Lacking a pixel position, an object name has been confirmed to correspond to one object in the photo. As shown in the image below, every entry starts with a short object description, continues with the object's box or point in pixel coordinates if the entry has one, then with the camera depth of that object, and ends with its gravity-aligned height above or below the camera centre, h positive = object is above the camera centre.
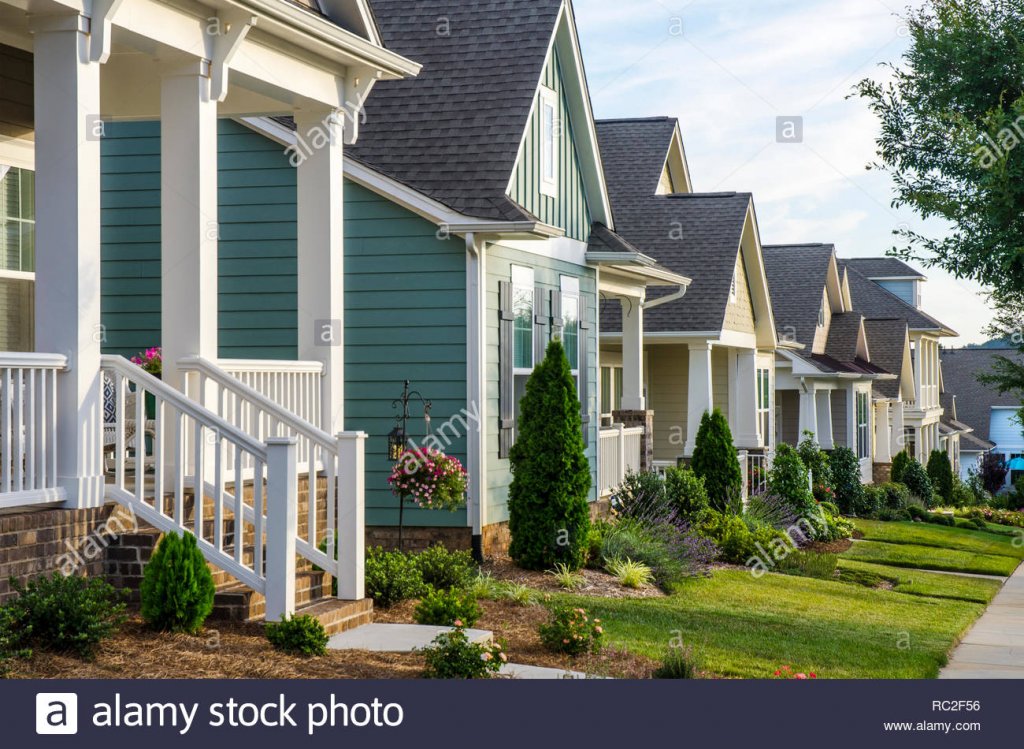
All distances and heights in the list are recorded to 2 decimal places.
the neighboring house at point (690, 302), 22.64 +2.41
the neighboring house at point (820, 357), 30.44 +1.79
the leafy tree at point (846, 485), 27.41 -1.42
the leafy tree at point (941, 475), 37.41 -1.67
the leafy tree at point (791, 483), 20.47 -1.02
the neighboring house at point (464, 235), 13.76 +2.23
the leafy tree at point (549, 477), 13.33 -0.57
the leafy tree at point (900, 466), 34.50 -1.27
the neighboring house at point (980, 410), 60.75 +0.59
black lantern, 13.54 -0.15
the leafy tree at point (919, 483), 33.75 -1.73
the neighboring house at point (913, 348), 41.16 +2.81
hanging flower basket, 12.55 -0.54
